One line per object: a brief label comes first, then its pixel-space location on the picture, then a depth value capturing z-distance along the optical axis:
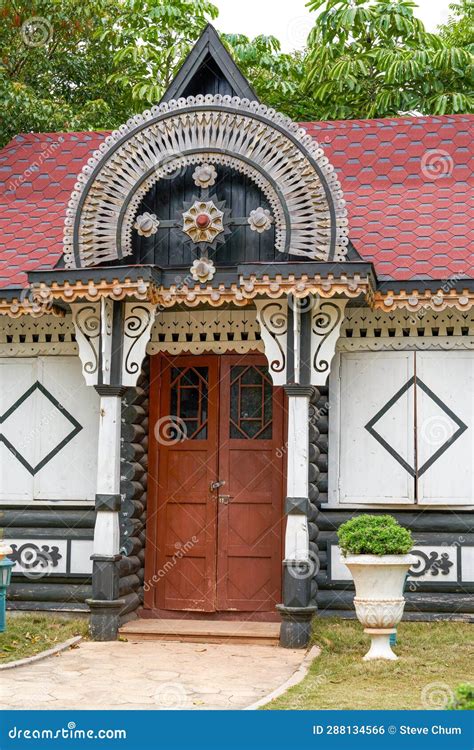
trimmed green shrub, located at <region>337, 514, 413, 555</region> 8.52
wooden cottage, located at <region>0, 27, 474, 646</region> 9.77
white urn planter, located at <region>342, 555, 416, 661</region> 8.47
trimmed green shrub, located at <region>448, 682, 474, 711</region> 4.93
